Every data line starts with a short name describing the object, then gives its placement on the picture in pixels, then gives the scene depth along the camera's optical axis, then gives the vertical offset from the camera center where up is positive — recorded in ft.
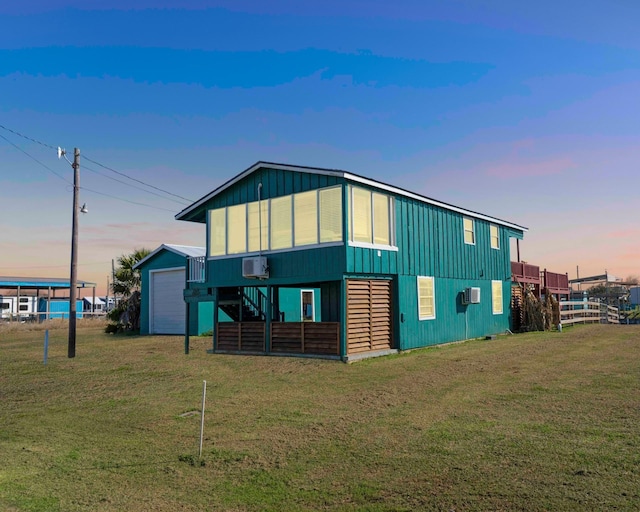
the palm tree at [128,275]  101.40 +5.24
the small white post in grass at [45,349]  49.29 -4.30
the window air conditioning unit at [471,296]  64.75 +0.29
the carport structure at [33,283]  144.56 +5.81
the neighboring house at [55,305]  172.65 -0.55
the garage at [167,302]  89.76 -0.04
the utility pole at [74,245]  56.24 +6.27
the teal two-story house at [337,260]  48.34 +4.05
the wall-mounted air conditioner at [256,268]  52.29 +3.26
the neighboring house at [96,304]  250.78 -0.64
